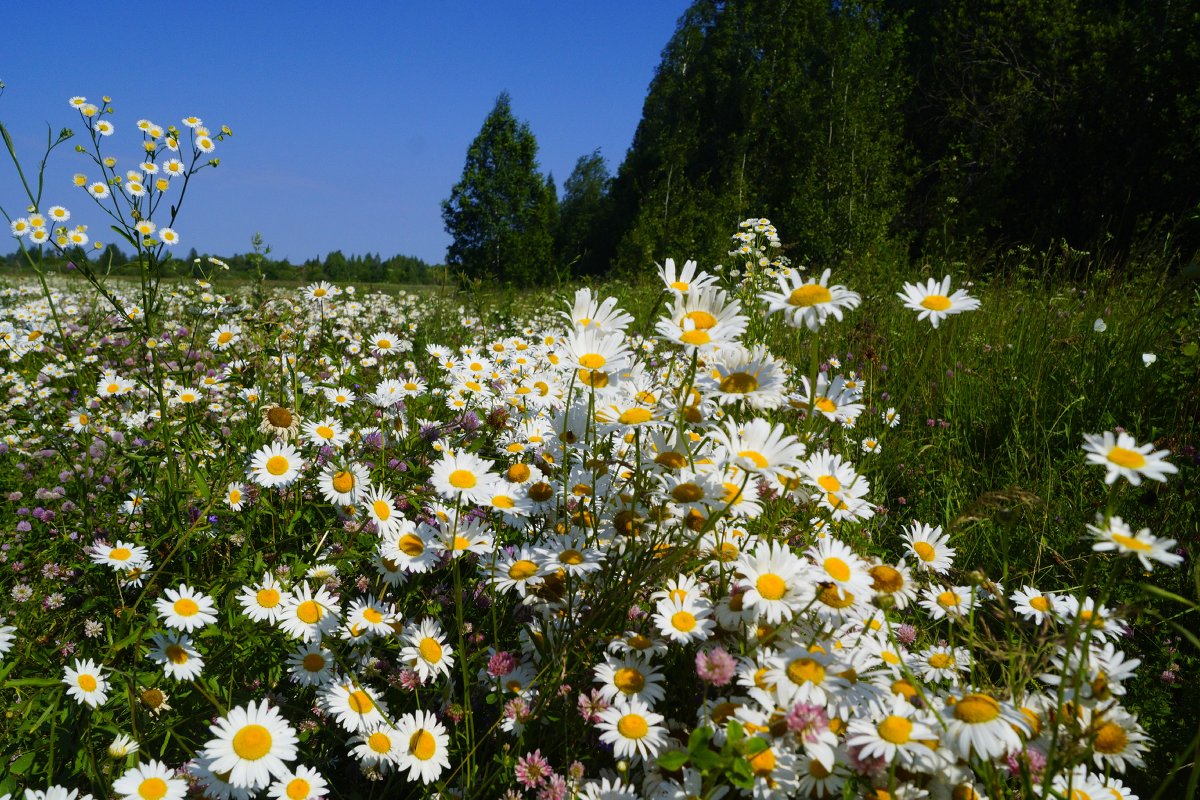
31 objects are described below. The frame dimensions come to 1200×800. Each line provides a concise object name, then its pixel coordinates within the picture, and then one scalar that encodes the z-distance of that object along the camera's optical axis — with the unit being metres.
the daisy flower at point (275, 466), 0.62
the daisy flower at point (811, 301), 0.44
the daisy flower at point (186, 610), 0.55
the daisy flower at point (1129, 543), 0.35
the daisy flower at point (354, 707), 0.51
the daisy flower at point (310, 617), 0.55
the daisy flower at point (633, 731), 0.46
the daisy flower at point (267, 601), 0.57
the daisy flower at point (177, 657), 0.54
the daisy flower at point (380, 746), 0.49
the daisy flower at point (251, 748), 0.45
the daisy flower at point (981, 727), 0.38
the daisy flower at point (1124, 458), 0.36
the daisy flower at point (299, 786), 0.46
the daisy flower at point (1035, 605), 0.55
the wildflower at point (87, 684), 0.53
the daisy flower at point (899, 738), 0.39
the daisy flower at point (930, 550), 0.57
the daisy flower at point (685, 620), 0.47
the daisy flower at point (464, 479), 0.52
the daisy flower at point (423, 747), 0.48
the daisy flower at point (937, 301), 0.48
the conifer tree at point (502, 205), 23.56
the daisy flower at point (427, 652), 0.54
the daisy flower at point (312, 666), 0.56
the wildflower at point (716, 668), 0.43
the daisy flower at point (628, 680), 0.48
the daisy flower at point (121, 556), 0.63
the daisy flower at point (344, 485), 0.64
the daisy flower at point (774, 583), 0.45
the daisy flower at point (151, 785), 0.44
